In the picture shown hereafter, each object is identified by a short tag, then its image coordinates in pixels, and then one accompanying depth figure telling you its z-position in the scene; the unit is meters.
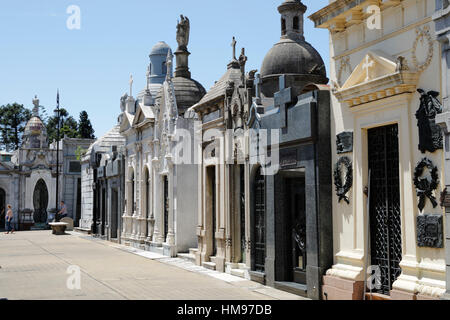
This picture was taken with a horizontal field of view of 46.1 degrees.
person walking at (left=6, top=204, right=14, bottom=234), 35.06
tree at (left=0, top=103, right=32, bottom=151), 68.62
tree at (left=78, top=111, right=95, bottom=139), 73.31
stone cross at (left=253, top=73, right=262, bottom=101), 13.83
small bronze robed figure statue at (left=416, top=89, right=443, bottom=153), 8.02
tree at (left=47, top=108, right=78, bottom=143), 70.06
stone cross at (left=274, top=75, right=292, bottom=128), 11.85
